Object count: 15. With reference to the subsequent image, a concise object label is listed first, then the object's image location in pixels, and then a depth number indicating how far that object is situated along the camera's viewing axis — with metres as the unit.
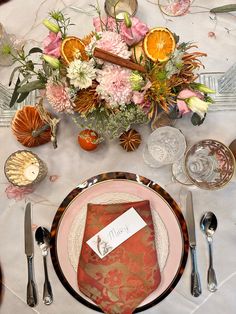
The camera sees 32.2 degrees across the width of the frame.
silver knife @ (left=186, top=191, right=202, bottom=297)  0.94
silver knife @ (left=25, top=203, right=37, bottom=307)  0.95
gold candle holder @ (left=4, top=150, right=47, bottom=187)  0.98
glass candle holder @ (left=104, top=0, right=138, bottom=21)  1.06
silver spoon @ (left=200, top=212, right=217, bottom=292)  0.94
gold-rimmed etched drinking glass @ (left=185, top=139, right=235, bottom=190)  0.95
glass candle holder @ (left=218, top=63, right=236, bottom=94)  0.99
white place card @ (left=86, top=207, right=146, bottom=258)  0.95
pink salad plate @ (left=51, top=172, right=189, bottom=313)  0.94
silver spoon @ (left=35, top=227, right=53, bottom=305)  0.95
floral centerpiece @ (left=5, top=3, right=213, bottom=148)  0.80
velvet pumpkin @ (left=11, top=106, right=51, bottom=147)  0.98
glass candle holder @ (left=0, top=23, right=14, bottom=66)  1.06
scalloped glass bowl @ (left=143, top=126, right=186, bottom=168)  0.98
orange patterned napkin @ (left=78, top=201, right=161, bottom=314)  0.93
